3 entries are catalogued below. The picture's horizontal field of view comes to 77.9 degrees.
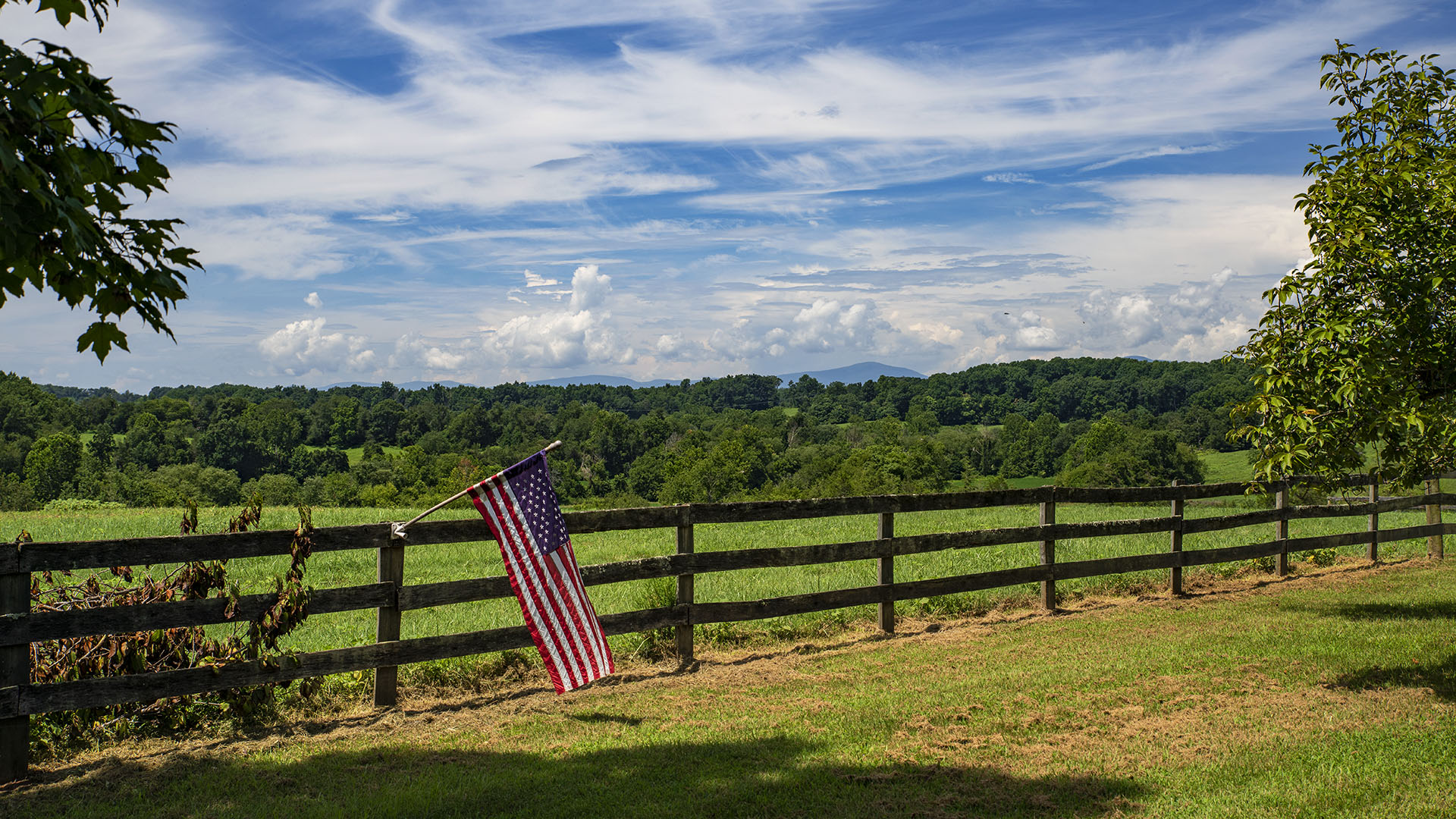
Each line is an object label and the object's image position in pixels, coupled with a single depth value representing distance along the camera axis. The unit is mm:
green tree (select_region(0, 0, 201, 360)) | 3668
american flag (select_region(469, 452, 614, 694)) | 6426
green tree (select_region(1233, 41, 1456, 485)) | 6820
